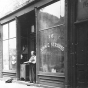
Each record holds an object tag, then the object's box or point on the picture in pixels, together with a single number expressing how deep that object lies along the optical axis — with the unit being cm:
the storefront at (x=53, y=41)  671
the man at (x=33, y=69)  909
